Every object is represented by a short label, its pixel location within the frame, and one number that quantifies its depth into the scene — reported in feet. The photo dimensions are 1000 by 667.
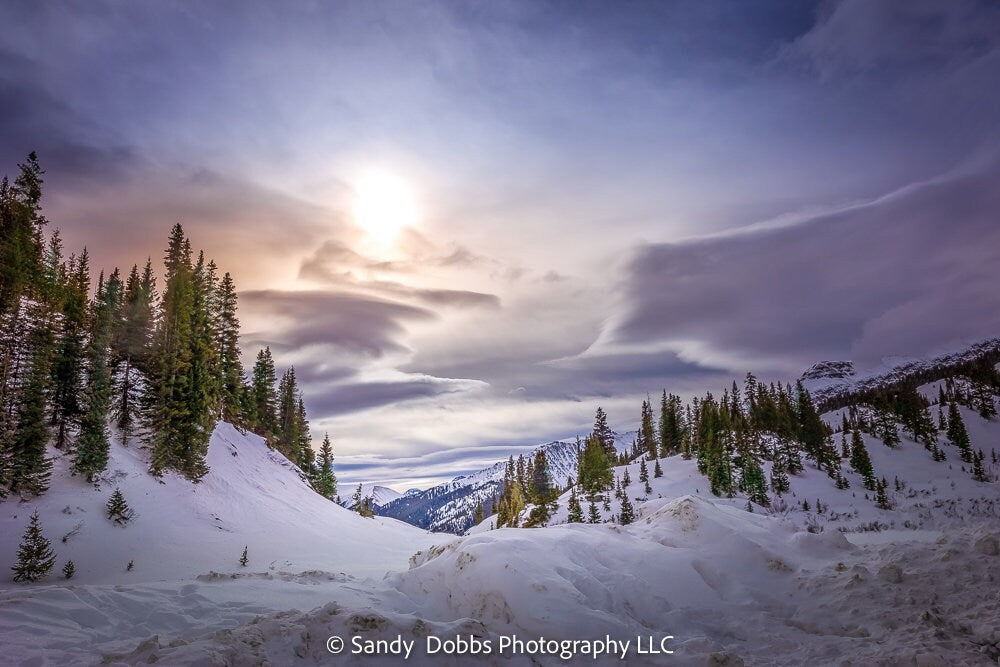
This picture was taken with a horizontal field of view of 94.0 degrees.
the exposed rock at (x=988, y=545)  34.30
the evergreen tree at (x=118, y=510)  75.87
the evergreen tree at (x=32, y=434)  70.69
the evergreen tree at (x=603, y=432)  255.70
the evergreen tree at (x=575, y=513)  141.91
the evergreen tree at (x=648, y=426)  320.50
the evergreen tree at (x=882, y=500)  135.13
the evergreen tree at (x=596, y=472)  180.24
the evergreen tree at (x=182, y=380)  101.86
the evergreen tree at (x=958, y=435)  198.80
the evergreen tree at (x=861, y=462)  168.86
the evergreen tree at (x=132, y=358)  104.99
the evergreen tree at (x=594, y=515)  130.19
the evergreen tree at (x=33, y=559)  54.13
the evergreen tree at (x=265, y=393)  187.83
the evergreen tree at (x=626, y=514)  119.49
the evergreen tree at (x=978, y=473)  163.71
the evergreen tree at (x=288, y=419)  199.41
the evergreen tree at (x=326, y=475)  220.35
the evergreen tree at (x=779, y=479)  163.72
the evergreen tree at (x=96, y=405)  81.66
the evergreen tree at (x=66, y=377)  85.66
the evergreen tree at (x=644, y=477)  174.32
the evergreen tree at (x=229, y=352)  153.79
